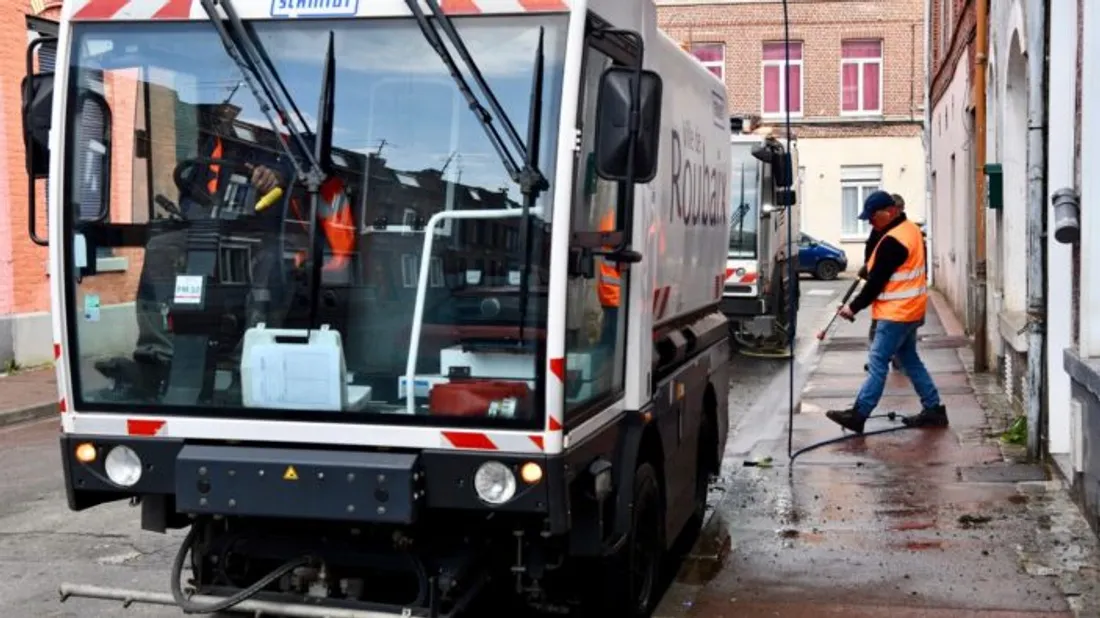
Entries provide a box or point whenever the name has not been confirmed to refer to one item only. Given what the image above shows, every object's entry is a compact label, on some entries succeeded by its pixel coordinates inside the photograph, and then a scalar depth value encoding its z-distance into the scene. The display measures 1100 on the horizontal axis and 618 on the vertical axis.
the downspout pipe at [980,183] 13.17
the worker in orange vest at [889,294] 9.66
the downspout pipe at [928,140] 28.38
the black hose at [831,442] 9.16
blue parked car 33.66
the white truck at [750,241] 15.73
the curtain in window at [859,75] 36.62
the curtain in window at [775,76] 36.41
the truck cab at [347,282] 4.24
